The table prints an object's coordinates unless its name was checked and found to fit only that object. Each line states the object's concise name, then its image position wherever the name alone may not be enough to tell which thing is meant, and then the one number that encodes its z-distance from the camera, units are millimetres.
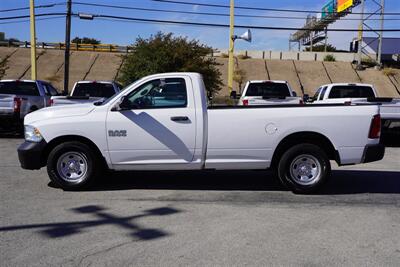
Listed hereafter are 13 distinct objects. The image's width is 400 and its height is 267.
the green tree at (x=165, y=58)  27688
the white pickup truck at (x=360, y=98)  13938
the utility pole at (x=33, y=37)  25567
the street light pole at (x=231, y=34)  27156
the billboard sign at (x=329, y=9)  56281
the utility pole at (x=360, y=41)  42478
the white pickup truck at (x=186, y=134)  7484
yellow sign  49119
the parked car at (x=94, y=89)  16750
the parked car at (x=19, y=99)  14797
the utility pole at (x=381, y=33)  41381
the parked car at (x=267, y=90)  16203
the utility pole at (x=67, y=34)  26516
